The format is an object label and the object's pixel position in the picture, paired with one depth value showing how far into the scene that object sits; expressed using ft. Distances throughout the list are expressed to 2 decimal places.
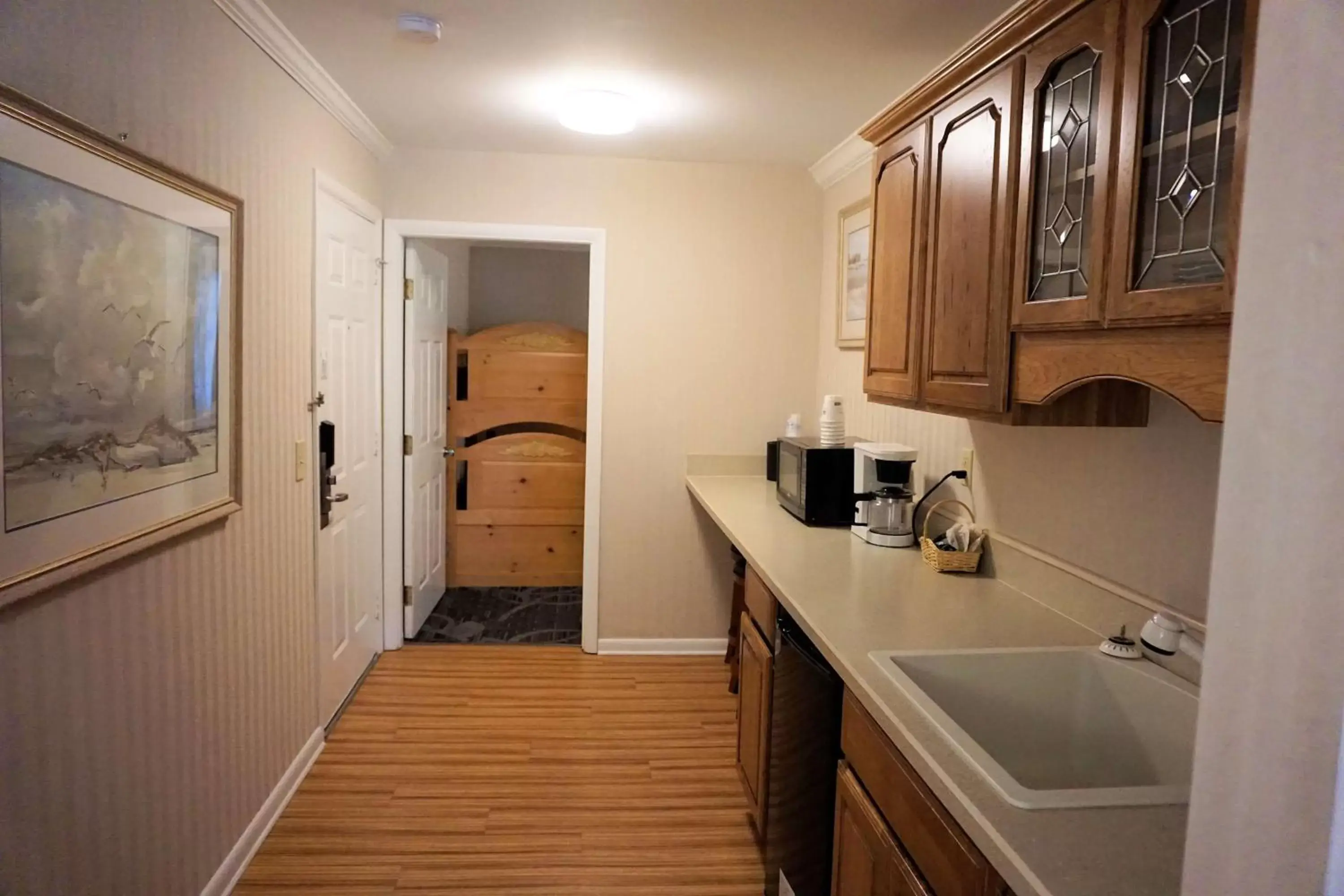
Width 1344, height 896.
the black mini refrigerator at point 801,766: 5.81
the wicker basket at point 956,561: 7.48
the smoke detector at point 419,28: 7.22
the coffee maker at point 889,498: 8.52
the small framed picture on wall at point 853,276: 11.09
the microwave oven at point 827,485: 9.43
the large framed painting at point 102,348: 4.29
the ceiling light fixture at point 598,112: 9.21
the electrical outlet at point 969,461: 8.07
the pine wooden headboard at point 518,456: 15.61
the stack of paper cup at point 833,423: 9.86
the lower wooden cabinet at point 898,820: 3.61
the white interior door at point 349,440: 9.73
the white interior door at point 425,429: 12.91
